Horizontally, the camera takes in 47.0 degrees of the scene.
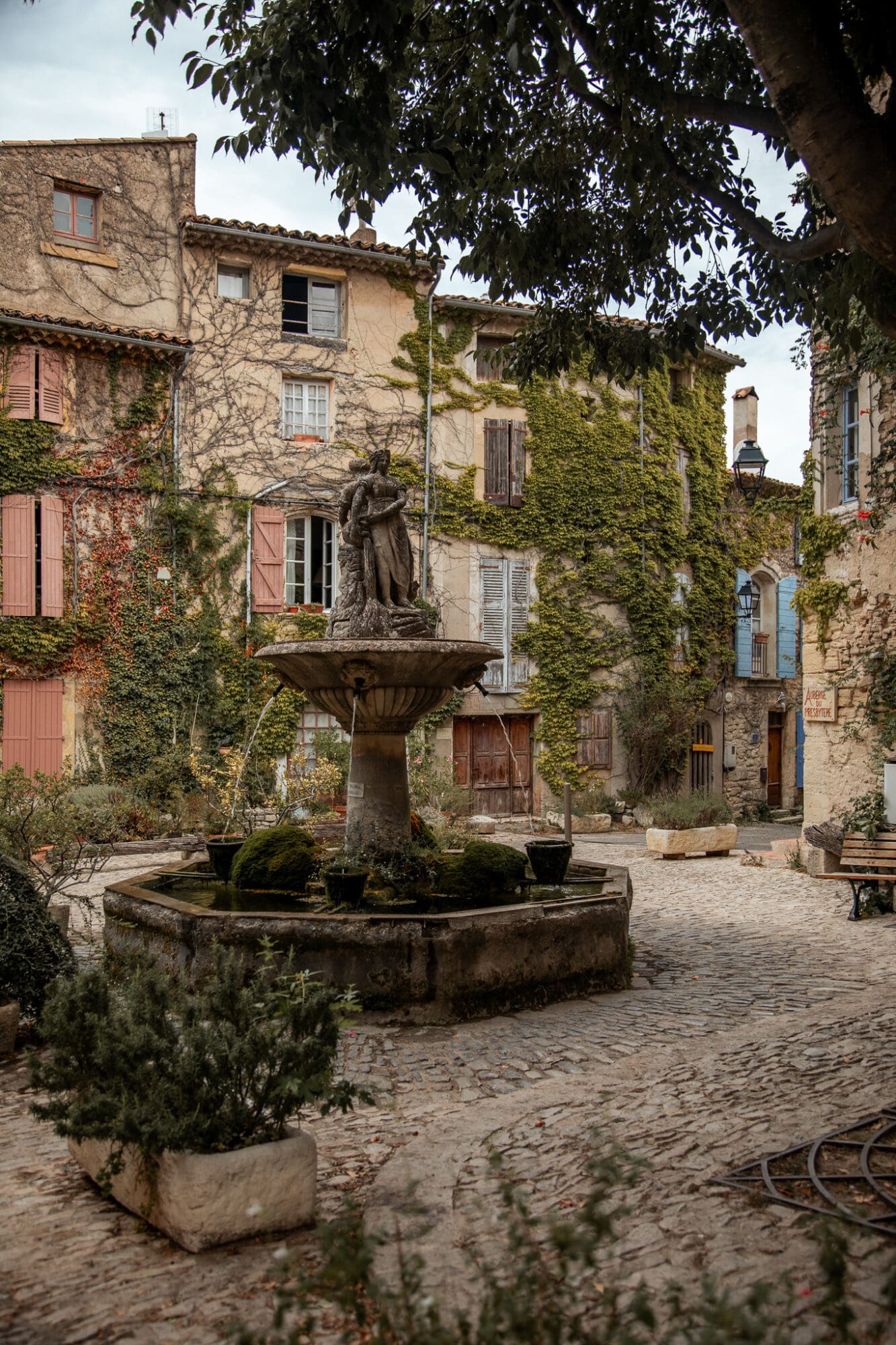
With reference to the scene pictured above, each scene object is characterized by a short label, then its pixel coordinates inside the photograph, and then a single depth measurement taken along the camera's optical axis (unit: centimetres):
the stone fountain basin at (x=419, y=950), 569
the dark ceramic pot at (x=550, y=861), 747
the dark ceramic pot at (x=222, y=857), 752
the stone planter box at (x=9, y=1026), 496
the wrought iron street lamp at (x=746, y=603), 2068
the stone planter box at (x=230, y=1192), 300
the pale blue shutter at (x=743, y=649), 2253
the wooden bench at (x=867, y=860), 908
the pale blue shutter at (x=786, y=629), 2359
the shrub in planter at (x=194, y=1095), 302
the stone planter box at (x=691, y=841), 1352
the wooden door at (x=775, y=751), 2345
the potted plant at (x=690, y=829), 1357
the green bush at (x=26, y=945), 516
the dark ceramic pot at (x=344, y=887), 626
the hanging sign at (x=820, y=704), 1192
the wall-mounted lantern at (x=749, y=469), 1410
